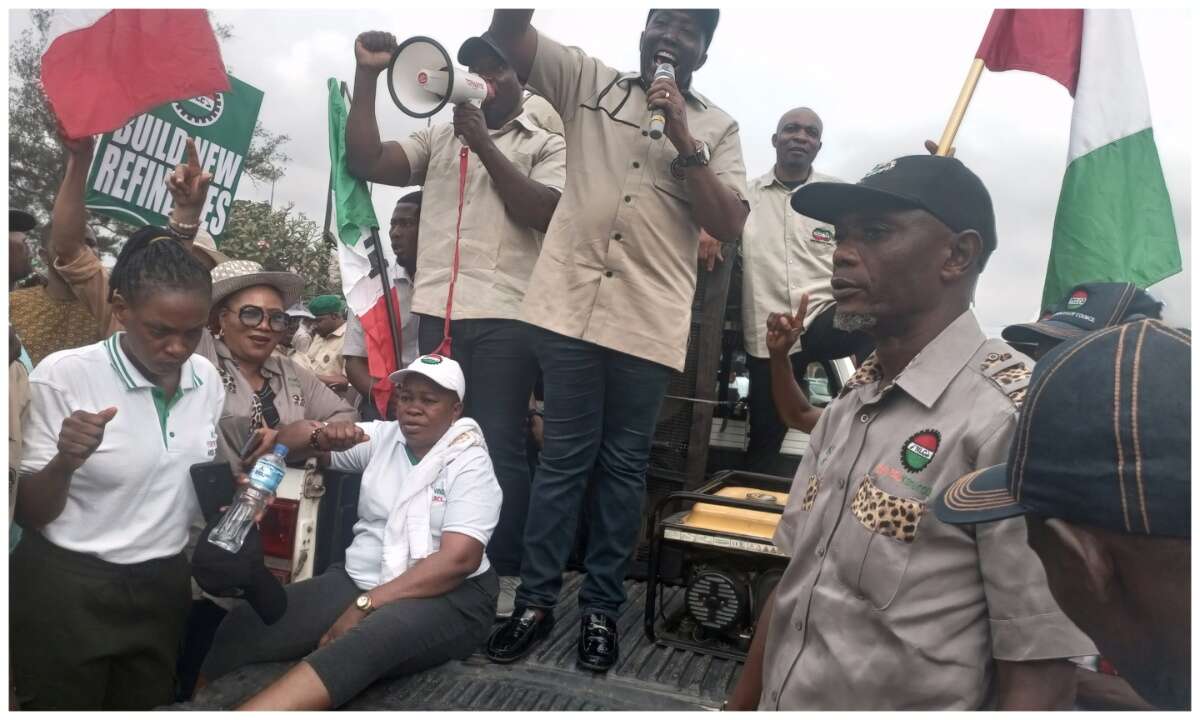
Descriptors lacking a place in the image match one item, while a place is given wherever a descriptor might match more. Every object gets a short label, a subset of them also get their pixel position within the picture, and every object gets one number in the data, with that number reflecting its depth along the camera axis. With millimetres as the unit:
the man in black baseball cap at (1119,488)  932
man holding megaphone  2973
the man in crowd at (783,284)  3988
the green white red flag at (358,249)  3627
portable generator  2877
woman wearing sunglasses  3096
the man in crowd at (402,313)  3838
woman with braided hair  2242
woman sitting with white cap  2389
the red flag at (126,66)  3016
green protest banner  3369
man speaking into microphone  2896
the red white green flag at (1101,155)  3000
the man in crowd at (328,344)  4848
